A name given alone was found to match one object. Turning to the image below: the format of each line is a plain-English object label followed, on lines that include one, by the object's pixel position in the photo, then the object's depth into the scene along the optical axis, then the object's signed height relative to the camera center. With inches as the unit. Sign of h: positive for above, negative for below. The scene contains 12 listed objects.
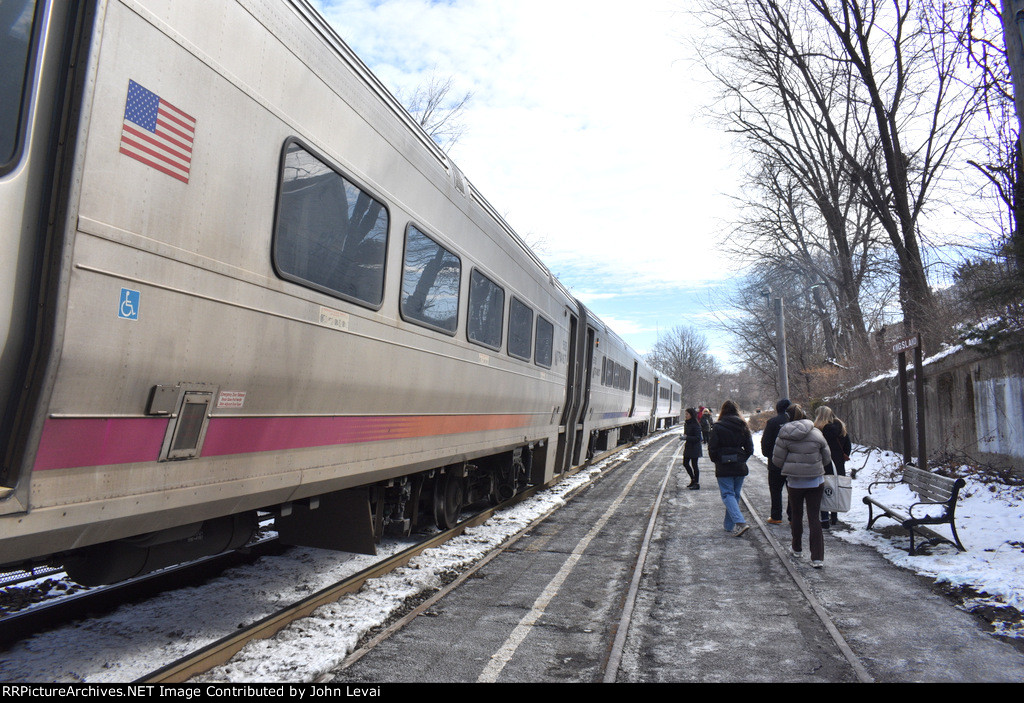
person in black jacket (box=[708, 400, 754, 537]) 300.4 -13.3
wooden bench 249.3 -25.2
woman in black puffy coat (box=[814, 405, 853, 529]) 329.7 -4.5
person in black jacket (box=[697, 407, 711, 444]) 773.9 +10.1
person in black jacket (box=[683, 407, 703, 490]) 474.3 -13.0
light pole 818.2 +112.0
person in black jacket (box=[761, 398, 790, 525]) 318.0 -21.5
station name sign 344.2 +50.8
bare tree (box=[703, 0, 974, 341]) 577.3 +292.2
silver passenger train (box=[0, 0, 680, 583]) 87.8 +22.0
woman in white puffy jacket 238.2 -12.9
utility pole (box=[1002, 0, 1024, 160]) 238.7 +145.7
